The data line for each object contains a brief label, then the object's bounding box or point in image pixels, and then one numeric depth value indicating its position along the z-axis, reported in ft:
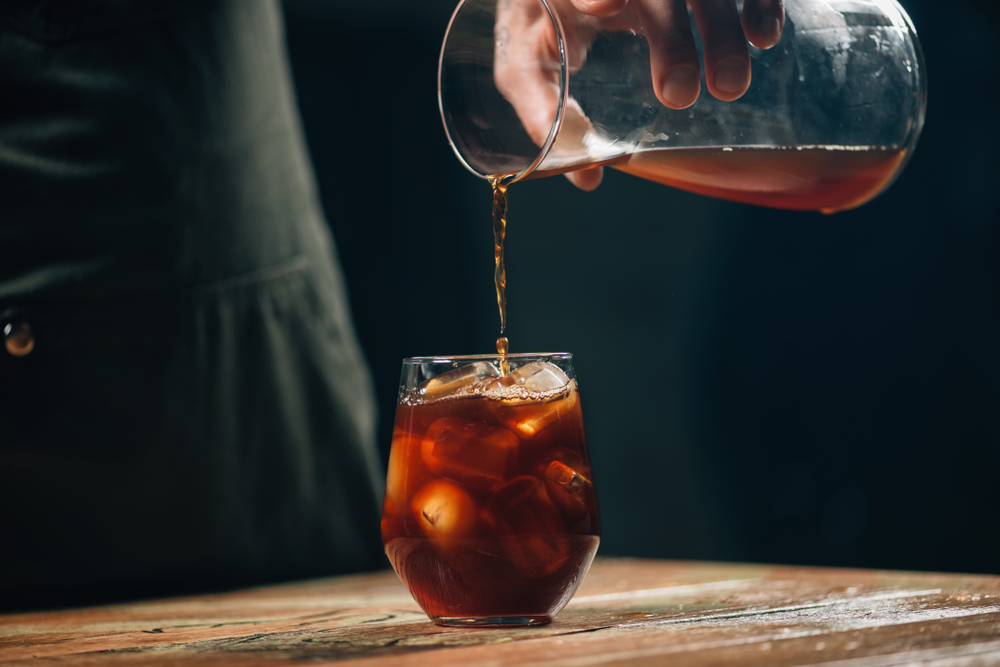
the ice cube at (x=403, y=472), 2.60
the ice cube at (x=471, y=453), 2.54
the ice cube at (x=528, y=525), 2.52
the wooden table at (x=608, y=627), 2.32
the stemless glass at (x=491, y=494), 2.53
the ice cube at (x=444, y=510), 2.53
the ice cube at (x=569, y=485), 2.56
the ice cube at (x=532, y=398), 2.58
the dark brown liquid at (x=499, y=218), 2.69
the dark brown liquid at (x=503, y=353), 2.62
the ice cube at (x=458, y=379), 2.60
